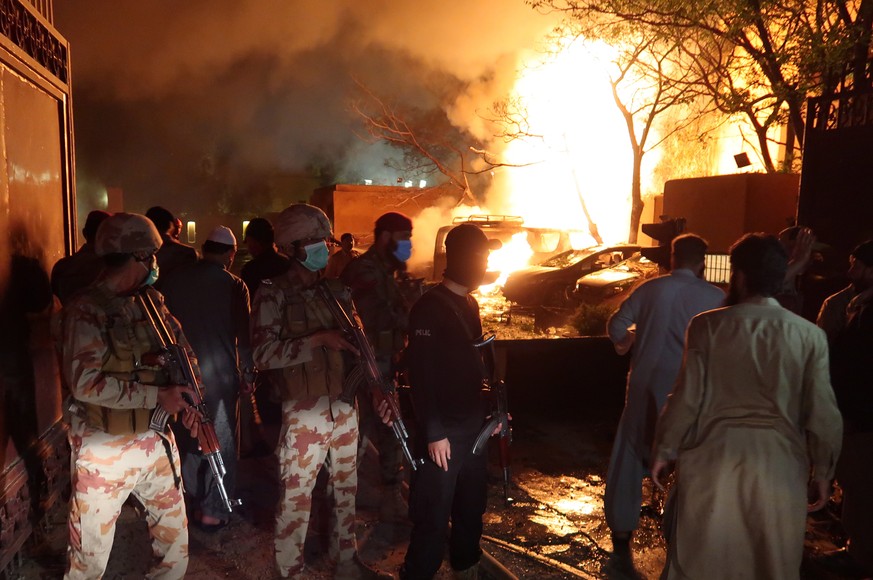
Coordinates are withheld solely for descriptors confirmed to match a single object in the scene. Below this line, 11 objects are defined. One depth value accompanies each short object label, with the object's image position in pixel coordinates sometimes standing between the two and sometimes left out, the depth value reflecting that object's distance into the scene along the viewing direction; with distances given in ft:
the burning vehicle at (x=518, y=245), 47.57
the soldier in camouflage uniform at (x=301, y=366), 9.75
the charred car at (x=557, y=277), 41.24
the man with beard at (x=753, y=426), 7.36
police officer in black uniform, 9.17
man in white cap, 12.34
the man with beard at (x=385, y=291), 13.05
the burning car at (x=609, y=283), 38.22
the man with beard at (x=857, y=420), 10.95
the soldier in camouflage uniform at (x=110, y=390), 8.16
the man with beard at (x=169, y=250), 13.27
